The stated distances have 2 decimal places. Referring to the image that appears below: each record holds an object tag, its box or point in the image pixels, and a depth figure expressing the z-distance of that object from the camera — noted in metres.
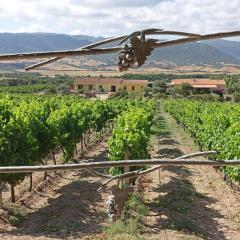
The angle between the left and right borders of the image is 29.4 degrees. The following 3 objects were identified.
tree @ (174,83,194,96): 82.97
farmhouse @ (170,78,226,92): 91.61
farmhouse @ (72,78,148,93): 94.00
